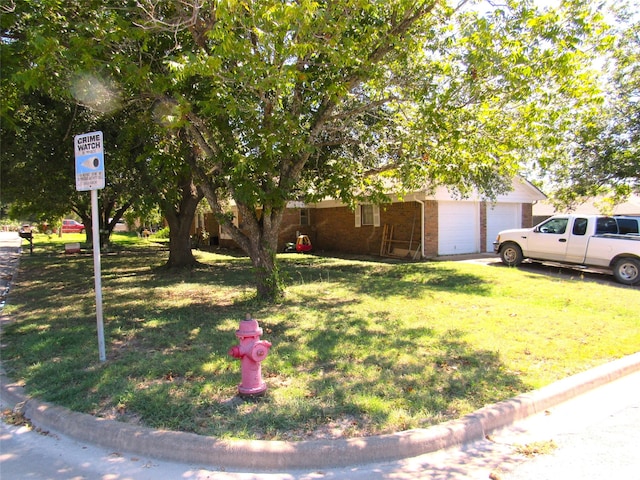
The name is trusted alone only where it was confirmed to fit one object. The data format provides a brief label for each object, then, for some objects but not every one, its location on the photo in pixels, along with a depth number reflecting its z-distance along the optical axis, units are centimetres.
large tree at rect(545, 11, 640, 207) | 1418
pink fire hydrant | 423
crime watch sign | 535
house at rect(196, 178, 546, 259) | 1712
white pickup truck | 1164
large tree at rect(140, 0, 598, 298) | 636
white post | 534
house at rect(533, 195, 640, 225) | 2626
